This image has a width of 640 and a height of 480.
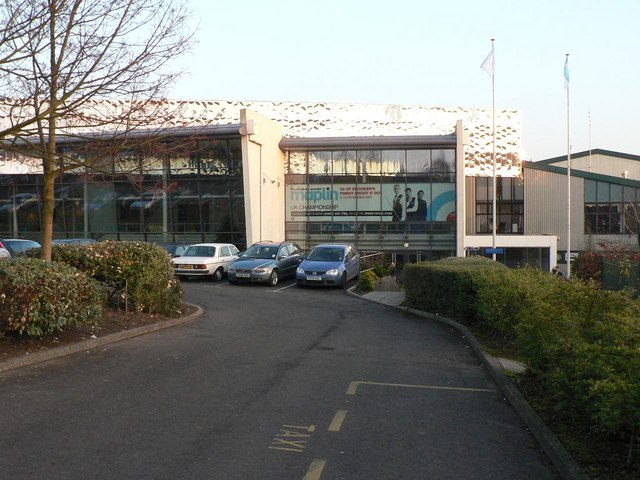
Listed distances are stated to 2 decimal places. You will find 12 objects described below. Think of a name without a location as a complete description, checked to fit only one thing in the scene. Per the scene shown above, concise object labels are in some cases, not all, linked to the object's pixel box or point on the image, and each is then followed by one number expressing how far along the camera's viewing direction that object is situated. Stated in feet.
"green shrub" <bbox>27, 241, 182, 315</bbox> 41.93
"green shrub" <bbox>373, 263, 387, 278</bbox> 86.77
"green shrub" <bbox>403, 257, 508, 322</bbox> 46.50
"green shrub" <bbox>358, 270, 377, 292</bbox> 75.26
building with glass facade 112.27
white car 81.35
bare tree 29.96
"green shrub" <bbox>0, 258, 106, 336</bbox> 28.73
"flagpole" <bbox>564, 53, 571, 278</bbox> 118.62
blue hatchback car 76.54
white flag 119.03
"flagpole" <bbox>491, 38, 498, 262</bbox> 120.41
